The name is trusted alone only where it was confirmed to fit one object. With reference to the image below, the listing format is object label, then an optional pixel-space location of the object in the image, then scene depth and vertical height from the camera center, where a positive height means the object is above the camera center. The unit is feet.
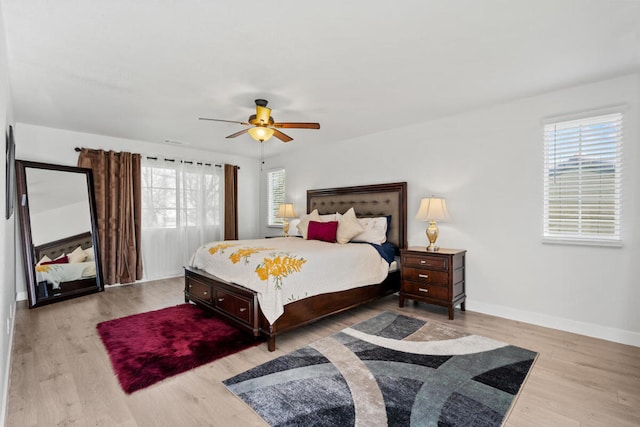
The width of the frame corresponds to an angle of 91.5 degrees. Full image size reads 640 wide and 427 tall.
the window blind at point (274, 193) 21.42 +0.80
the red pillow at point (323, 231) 14.21 -1.24
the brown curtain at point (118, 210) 15.65 -0.18
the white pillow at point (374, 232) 14.03 -1.29
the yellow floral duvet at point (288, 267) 9.18 -2.12
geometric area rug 6.08 -4.13
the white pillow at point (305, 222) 15.87 -0.91
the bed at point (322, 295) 9.38 -3.07
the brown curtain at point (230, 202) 20.38 +0.22
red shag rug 7.74 -4.07
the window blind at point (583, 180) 9.55 +0.70
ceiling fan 10.54 +2.77
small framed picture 7.64 +0.97
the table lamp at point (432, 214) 12.18 -0.43
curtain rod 15.21 +2.67
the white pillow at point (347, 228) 13.97 -1.10
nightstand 11.43 -2.81
